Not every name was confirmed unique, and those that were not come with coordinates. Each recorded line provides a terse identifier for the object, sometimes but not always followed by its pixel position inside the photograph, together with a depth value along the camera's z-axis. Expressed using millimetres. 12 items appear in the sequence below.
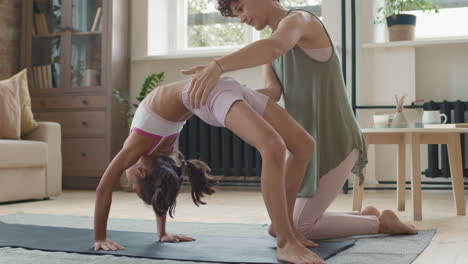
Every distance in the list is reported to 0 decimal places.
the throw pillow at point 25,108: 3793
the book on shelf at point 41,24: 4829
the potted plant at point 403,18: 4070
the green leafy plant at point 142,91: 4441
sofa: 3441
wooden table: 2564
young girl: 1477
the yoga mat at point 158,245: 1585
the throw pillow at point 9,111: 3604
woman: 1806
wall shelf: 3912
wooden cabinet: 4543
